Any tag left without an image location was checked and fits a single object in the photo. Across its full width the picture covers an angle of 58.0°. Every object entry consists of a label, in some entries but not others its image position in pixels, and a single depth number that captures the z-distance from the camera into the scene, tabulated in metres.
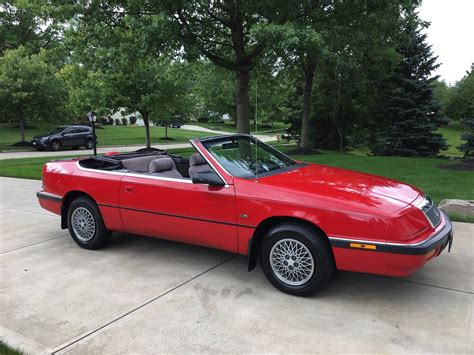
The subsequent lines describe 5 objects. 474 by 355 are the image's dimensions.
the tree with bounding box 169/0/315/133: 8.92
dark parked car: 25.09
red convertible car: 3.61
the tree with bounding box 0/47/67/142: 25.94
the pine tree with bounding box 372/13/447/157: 19.64
